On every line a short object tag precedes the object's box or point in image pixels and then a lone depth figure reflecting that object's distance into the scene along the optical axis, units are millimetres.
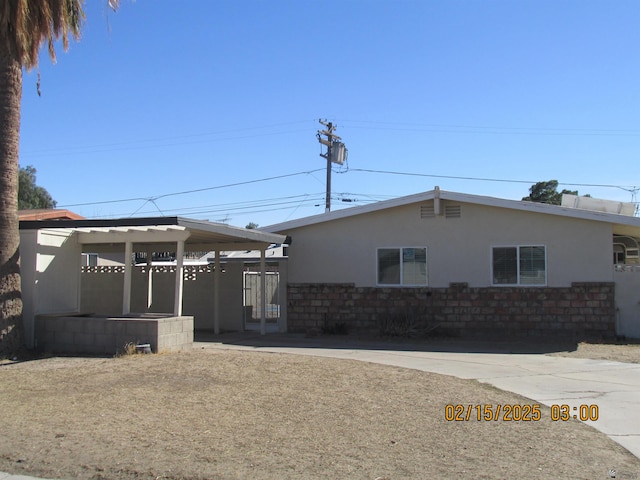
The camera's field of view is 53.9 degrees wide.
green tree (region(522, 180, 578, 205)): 43594
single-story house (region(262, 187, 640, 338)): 14852
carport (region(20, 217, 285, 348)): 12410
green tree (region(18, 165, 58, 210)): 46062
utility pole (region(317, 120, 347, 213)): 31297
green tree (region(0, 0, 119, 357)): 11273
